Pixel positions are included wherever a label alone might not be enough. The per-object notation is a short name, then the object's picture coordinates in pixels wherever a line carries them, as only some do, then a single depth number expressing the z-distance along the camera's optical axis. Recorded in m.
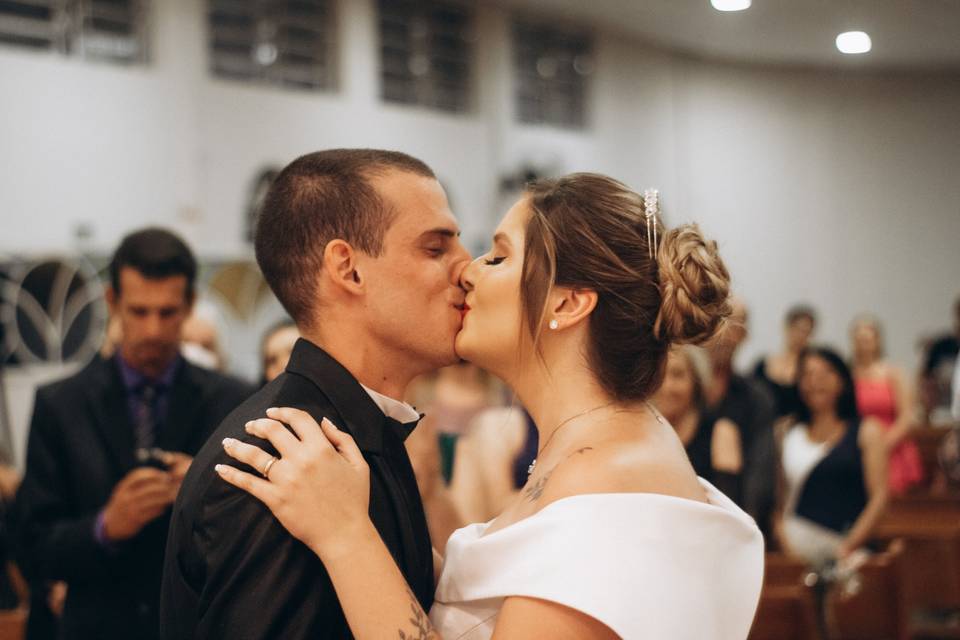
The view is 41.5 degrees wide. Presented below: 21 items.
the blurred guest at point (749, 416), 4.82
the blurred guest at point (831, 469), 5.88
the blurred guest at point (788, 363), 6.47
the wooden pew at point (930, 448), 7.89
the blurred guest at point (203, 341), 5.54
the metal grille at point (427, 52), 11.47
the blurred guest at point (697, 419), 3.94
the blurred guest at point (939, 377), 5.85
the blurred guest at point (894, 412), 7.32
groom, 2.00
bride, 1.85
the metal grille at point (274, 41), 9.94
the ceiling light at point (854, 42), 3.28
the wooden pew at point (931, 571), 5.16
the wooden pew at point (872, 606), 4.71
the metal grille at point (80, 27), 8.37
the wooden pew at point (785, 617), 4.01
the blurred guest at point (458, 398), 5.11
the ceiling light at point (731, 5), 3.06
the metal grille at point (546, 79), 11.91
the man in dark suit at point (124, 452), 2.88
